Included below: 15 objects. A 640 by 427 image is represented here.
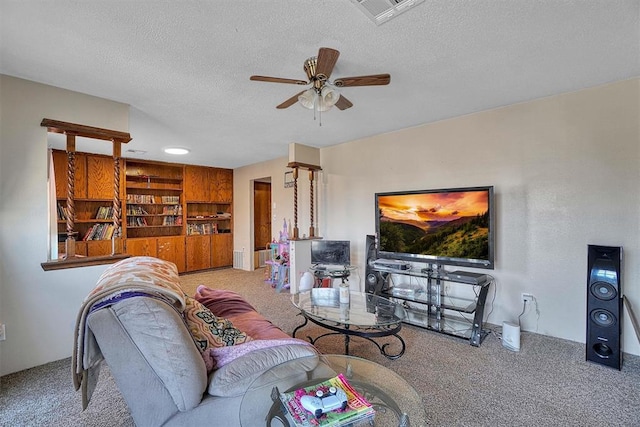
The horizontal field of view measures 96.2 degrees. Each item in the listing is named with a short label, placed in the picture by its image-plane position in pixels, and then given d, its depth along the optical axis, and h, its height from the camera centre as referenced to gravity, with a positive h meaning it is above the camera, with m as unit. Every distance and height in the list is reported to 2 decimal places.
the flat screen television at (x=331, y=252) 3.90 -0.55
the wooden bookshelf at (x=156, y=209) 4.88 +0.04
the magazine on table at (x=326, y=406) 1.08 -0.77
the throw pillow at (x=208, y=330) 1.41 -0.62
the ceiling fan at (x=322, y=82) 1.82 +0.88
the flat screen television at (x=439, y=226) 2.83 -0.16
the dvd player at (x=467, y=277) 2.73 -0.64
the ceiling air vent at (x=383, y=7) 1.50 +1.10
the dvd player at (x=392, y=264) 3.29 -0.62
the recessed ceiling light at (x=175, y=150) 4.56 +0.99
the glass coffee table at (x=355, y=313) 2.17 -0.84
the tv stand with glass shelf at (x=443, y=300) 2.72 -0.95
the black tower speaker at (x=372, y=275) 3.59 -0.80
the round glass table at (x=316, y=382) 1.17 -0.83
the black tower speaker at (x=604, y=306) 2.16 -0.72
